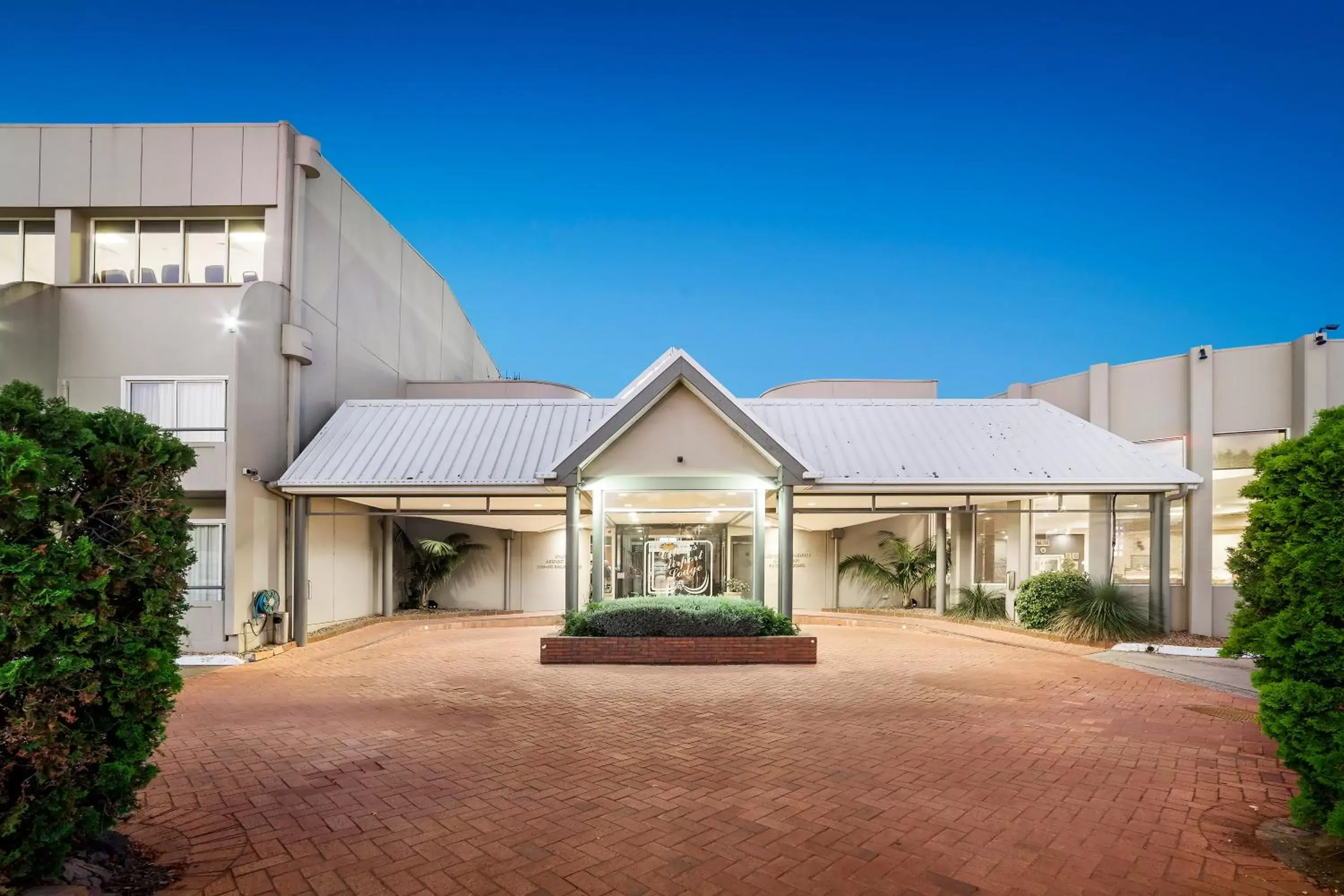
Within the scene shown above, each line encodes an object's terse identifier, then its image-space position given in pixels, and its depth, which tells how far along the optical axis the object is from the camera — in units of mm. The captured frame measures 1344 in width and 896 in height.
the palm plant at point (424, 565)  19609
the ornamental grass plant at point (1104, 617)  13742
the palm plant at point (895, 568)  19469
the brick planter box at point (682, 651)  11773
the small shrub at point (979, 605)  17500
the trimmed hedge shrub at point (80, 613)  3494
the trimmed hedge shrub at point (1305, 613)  4395
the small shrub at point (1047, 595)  14789
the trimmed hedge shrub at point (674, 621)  11984
